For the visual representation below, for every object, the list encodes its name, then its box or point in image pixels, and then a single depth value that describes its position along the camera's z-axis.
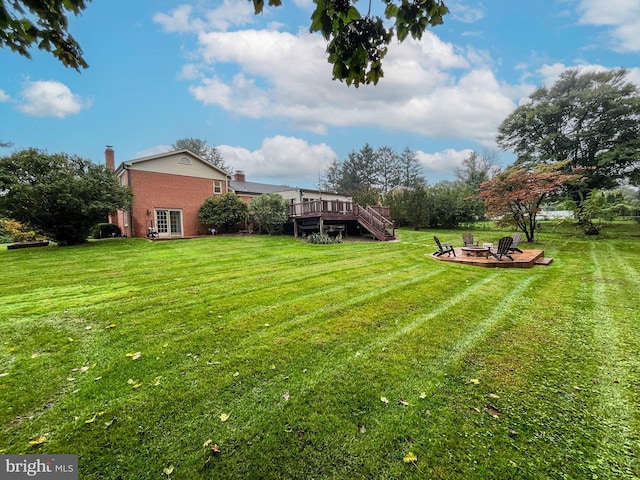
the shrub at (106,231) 17.77
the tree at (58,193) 11.84
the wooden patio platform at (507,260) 8.33
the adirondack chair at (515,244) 9.70
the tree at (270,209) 17.59
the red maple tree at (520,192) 12.29
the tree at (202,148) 45.12
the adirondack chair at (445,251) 10.09
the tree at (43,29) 2.01
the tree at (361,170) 44.03
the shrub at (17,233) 20.33
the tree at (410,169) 42.12
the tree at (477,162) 38.38
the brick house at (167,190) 16.67
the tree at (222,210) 18.38
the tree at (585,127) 19.05
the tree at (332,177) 46.53
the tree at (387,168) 43.12
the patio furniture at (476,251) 9.36
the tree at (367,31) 2.17
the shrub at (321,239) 15.36
